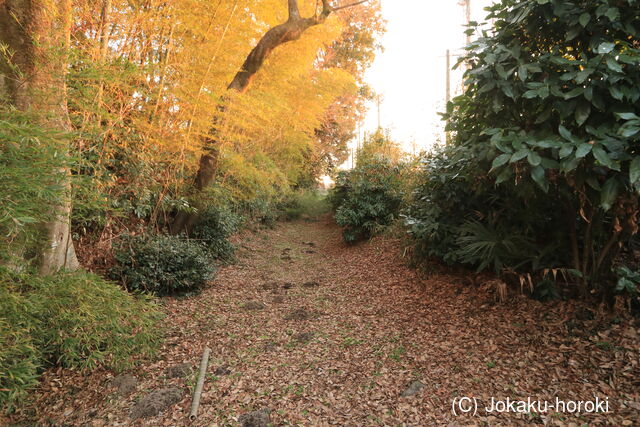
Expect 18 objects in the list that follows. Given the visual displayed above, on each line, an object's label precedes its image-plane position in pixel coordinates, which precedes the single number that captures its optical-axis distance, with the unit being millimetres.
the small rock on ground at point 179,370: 2295
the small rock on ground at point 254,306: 3585
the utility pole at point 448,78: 9316
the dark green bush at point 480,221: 2699
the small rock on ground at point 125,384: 2104
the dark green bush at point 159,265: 3269
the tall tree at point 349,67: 11172
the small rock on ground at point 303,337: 2863
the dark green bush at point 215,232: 4914
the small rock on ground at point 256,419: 1879
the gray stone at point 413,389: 2096
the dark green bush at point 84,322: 2002
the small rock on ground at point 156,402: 1936
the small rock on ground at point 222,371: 2361
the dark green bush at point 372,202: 6090
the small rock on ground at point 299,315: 3342
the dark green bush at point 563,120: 1729
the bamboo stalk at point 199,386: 1927
